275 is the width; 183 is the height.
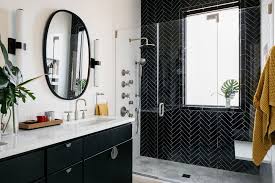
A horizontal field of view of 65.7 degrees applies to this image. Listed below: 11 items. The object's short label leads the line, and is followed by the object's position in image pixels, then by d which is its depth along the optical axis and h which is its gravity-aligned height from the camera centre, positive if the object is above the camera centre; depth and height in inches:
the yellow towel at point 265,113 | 63.3 -6.8
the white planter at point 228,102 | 108.8 -5.6
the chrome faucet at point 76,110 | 89.9 -8.4
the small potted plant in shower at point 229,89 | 106.6 +1.1
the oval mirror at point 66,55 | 80.2 +14.8
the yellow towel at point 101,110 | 102.7 -9.3
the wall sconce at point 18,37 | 66.7 +17.1
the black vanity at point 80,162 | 44.9 -18.9
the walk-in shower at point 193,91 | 105.0 -0.1
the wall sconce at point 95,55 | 102.4 +17.3
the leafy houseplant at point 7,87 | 47.8 +0.8
